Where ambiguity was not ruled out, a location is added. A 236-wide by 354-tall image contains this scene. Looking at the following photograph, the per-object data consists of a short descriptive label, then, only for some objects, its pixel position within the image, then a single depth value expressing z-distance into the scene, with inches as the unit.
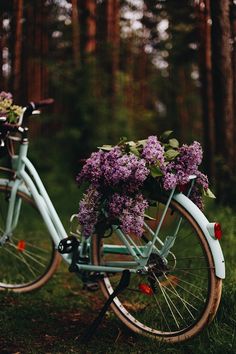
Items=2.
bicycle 116.7
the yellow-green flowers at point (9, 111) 152.4
